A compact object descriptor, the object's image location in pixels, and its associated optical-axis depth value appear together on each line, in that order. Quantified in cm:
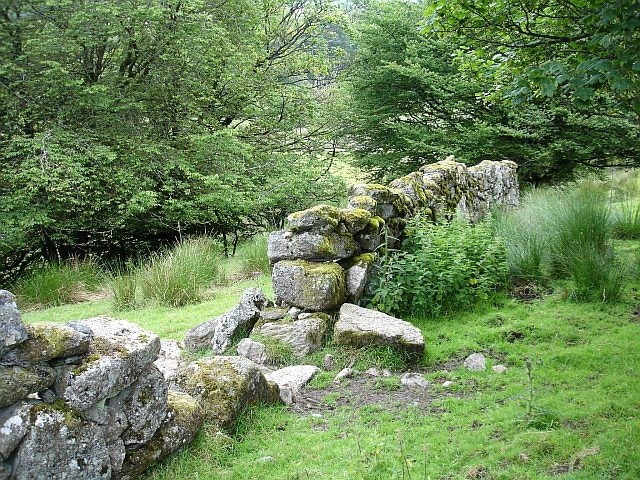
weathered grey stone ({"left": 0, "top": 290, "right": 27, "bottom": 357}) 271
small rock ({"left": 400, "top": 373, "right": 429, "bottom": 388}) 479
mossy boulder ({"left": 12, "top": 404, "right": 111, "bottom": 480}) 272
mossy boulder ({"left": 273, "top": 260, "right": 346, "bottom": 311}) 602
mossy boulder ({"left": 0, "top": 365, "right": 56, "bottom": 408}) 270
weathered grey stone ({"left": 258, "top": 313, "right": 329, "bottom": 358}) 561
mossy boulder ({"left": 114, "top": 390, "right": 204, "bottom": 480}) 327
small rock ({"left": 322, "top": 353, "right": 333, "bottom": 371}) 531
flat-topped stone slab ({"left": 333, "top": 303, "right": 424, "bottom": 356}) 534
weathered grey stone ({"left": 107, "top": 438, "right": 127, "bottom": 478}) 312
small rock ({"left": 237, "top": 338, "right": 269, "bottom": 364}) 552
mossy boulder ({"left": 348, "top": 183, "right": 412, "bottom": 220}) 741
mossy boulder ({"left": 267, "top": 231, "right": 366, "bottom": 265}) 637
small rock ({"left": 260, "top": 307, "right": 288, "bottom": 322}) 606
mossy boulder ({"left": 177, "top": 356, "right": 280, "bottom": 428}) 400
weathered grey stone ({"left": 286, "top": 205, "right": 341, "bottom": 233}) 640
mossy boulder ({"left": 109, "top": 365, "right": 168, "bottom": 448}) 327
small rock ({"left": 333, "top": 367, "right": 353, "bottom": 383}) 505
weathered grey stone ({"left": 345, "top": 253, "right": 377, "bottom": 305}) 636
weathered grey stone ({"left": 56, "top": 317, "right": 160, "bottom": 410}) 298
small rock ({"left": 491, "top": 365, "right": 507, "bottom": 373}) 493
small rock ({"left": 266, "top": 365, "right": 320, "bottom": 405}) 475
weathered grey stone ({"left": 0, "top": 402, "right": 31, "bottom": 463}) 267
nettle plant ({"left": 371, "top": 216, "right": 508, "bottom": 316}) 641
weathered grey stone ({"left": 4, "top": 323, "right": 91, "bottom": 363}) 283
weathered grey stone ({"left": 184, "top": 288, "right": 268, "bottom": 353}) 591
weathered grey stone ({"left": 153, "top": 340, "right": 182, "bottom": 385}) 520
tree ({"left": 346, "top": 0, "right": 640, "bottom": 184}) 1381
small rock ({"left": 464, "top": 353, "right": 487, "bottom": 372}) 503
